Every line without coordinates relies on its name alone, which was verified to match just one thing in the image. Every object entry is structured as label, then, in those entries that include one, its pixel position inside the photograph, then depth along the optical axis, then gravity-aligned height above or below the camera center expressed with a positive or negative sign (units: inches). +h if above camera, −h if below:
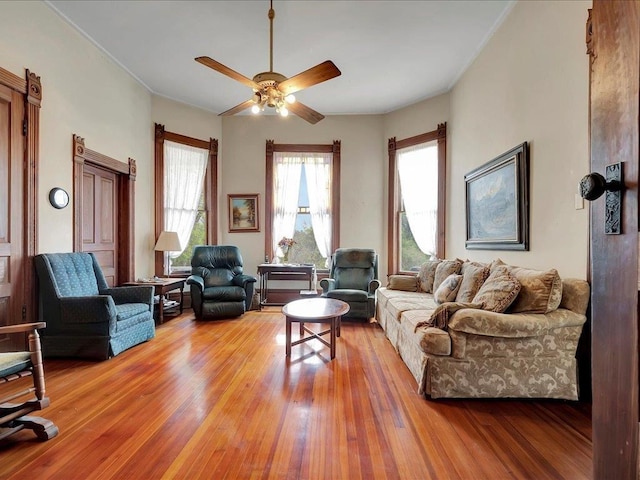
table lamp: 190.7 -1.4
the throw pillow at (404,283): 173.9 -22.6
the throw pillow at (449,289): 129.7 -19.6
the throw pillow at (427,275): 169.0 -17.9
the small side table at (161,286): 171.1 -24.9
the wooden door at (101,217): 156.6 +12.0
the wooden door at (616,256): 23.5 -1.1
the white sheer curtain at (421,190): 202.4 +33.2
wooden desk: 210.1 -22.3
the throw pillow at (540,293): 90.9 -14.7
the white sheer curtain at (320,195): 228.7 +32.9
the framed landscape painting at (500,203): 120.3 +16.7
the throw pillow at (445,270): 149.7 -13.4
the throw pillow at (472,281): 115.7 -14.7
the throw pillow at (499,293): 93.8 -15.2
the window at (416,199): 198.1 +27.4
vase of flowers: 222.5 -2.8
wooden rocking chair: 72.2 -35.8
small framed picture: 230.1 +20.6
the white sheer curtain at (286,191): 229.8 +35.4
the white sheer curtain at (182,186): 208.5 +36.3
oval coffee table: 121.1 -28.2
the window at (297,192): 228.5 +35.0
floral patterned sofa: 89.1 -28.2
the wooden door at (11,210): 112.9 +10.8
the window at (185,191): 204.5 +32.9
